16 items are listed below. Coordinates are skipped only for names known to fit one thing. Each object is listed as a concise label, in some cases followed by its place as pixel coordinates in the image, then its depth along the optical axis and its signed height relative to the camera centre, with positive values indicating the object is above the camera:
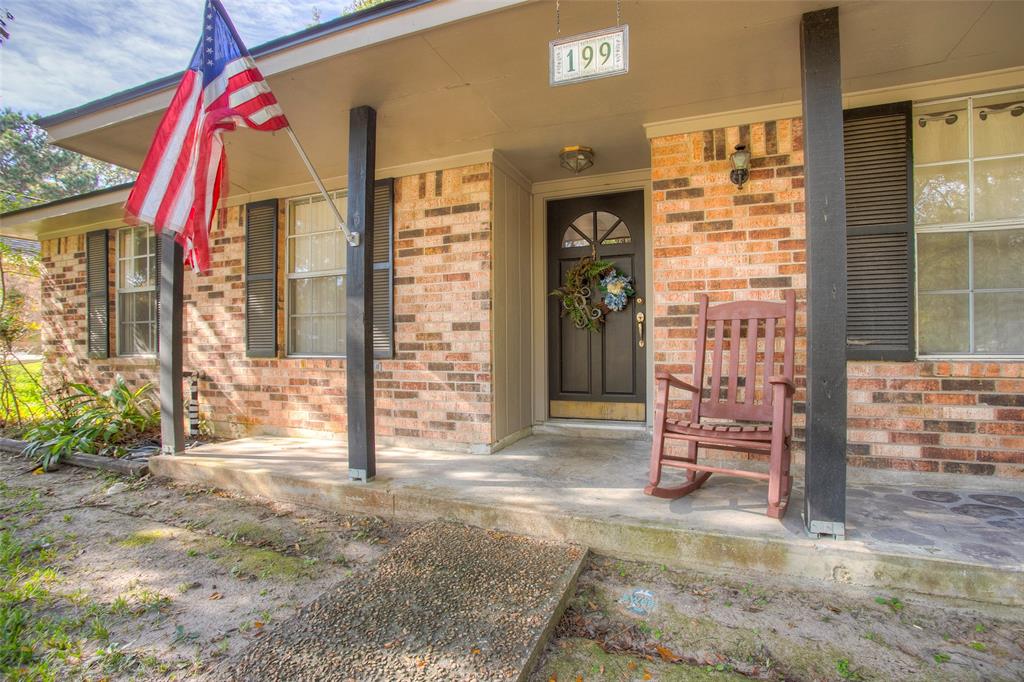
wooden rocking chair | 2.47 -0.36
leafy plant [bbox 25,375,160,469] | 4.41 -0.77
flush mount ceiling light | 3.87 +1.46
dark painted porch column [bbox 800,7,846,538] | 2.22 +0.27
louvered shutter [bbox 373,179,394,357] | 4.30 +0.65
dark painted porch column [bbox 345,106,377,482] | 3.17 +0.32
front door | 4.50 +0.13
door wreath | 4.46 +0.46
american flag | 2.58 +1.16
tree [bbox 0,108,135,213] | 15.46 +6.05
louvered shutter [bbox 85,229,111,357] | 5.90 +0.63
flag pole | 2.75 +0.79
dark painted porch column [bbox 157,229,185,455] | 4.05 -0.01
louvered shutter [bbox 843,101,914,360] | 2.96 +0.64
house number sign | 2.17 +1.29
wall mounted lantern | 3.15 +1.12
